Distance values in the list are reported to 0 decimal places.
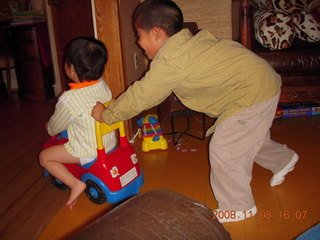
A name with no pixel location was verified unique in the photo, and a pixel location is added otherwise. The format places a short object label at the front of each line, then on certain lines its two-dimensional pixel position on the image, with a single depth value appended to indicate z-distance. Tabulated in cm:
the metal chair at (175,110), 184
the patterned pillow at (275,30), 212
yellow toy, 189
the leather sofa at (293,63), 208
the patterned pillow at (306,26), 229
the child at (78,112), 127
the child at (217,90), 106
